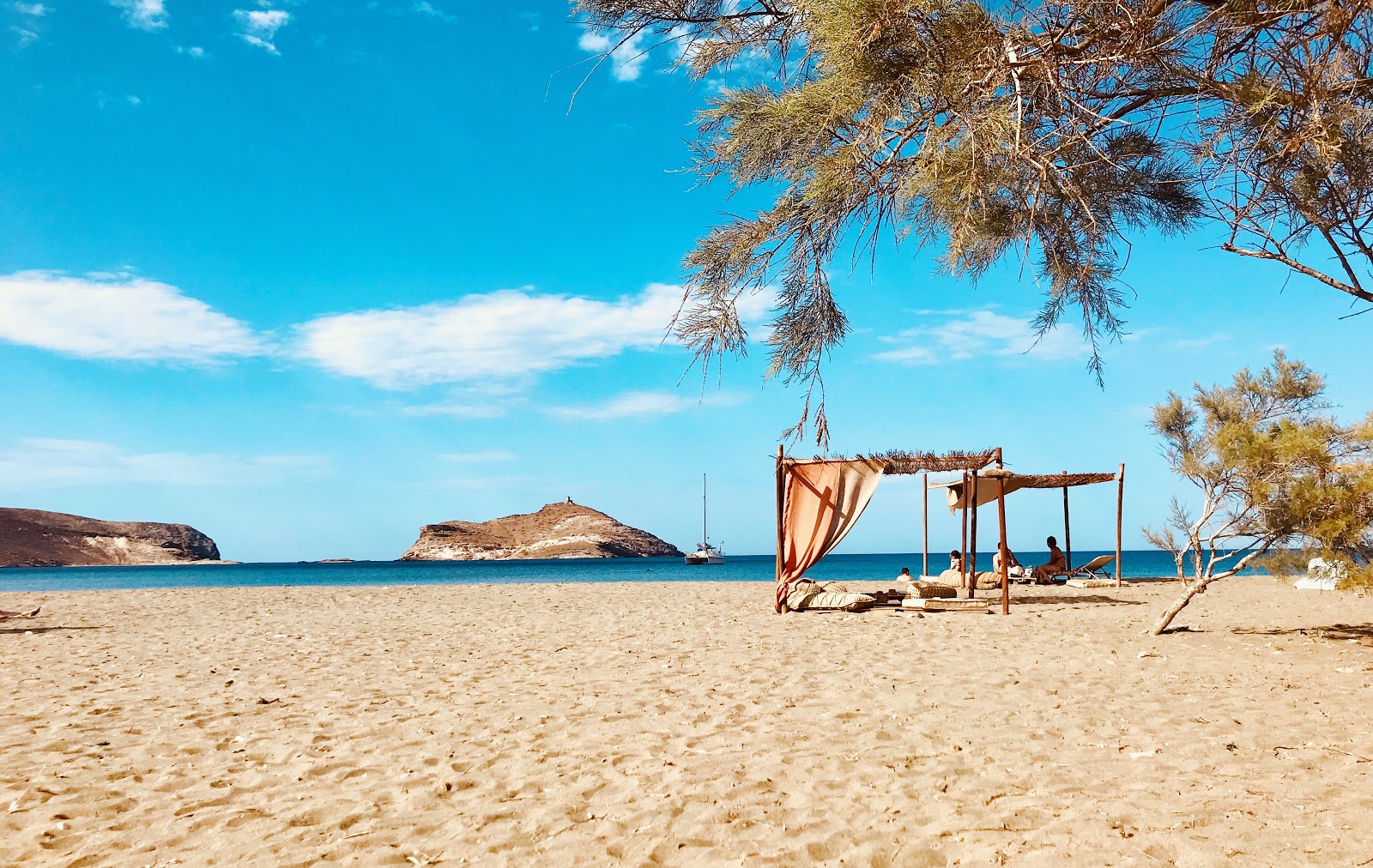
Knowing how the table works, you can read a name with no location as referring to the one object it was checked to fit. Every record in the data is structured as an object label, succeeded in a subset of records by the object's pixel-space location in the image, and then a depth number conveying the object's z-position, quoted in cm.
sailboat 7594
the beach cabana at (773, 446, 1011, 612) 1104
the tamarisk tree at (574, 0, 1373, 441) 383
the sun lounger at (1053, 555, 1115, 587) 1694
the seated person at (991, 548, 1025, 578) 1609
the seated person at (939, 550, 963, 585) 1477
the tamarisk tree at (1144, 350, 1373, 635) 713
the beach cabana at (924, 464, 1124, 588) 1488
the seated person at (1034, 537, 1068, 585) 1598
